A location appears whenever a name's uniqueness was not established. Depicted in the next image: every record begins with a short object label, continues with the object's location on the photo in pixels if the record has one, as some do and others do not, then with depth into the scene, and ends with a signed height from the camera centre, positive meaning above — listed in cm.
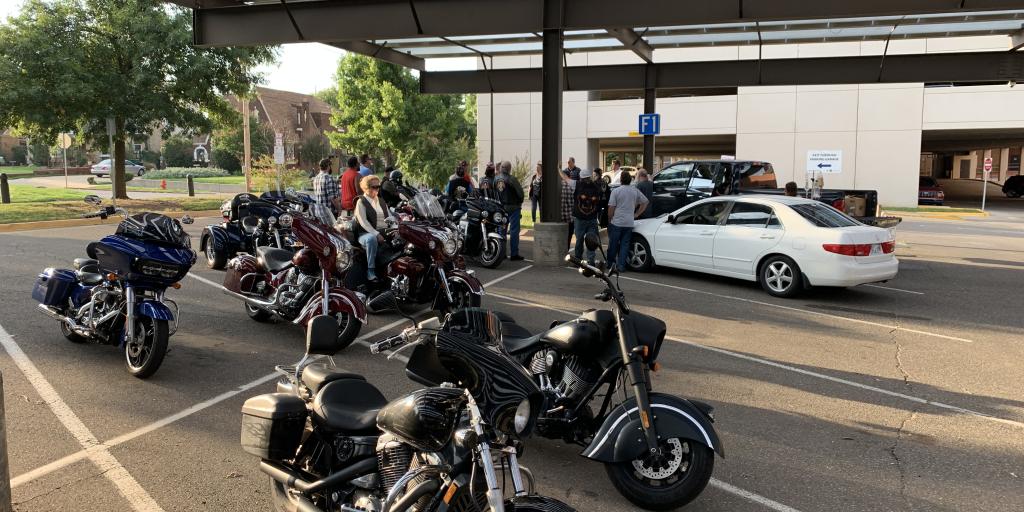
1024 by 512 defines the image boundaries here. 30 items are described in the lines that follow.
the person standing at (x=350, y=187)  1290 -3
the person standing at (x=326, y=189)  1391 -7
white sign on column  2639 +109
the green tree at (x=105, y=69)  2094 +360
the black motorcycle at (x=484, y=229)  1288 -77
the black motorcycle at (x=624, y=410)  388 -127
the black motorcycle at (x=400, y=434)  268 -104
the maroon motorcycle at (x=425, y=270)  840 -102
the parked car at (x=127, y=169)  5353 +119
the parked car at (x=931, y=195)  3551 -20
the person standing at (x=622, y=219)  1226 -53
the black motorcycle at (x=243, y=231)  1183 -77
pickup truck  1614 +18
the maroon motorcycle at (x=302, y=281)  686 -101
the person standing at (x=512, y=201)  1399 -27
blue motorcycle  596 -94
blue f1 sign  1886 +170
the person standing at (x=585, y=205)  1270 -30
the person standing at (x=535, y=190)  1829 -7
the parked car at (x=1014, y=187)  4288 +29
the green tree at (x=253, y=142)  5834 +351
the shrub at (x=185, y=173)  5269 +89
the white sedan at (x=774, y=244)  998 -82
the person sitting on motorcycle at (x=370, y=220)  904 -43
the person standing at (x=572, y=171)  1741 +41
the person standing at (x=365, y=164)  1348 +42
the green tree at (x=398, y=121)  3656 +341
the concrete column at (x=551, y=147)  1306 +74
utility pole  3148 +215
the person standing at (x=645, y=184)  1505 +9
